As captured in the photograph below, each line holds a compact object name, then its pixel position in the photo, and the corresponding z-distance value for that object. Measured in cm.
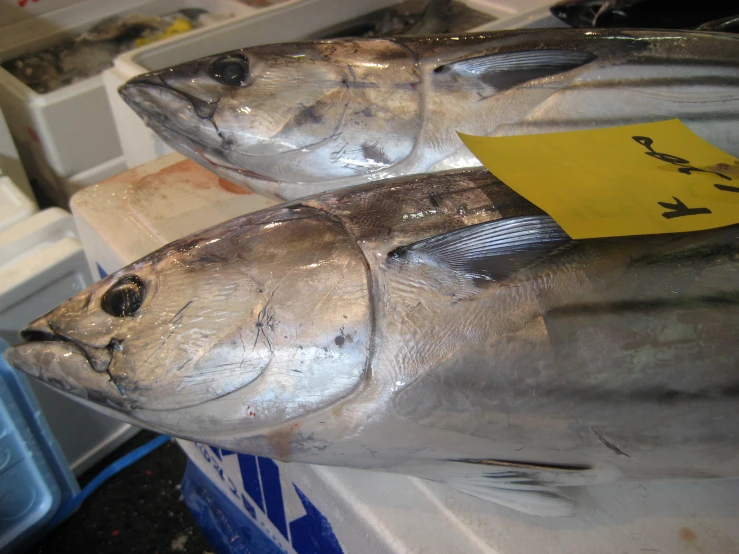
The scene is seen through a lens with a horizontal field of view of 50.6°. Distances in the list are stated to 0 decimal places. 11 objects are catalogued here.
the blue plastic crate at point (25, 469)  52
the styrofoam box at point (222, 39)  70
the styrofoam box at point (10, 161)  76
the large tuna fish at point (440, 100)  45
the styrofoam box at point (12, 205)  56
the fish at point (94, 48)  96
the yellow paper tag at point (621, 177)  33
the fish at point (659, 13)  67
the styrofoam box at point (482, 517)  37
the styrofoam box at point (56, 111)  83
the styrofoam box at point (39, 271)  54
